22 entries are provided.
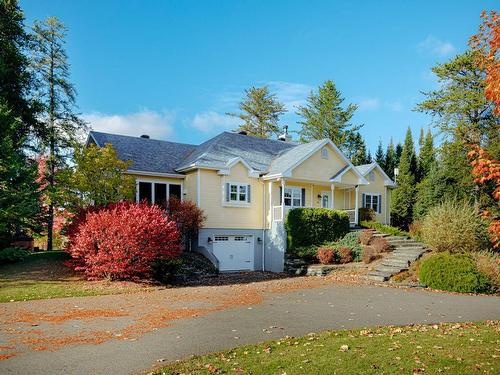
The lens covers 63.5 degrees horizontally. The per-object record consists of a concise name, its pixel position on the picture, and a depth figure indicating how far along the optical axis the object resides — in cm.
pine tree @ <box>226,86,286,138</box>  4675
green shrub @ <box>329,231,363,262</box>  2078
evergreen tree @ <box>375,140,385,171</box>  4614
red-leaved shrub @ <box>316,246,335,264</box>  2038
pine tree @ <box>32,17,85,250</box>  2508
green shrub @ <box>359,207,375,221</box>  2825
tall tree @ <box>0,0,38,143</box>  2172
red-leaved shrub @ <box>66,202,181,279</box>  1511
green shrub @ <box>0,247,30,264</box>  1725
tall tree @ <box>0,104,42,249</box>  1744
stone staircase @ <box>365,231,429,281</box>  1712
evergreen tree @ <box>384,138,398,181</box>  4447
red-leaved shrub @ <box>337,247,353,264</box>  2050
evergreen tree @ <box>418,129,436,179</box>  3959
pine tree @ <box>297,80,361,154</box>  4462
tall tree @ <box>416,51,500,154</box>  2877
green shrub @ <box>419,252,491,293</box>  1437
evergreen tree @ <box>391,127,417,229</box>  3409
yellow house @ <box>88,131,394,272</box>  2259
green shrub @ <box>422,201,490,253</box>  1719
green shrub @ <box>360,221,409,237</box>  2553
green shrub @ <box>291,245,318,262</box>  2133
